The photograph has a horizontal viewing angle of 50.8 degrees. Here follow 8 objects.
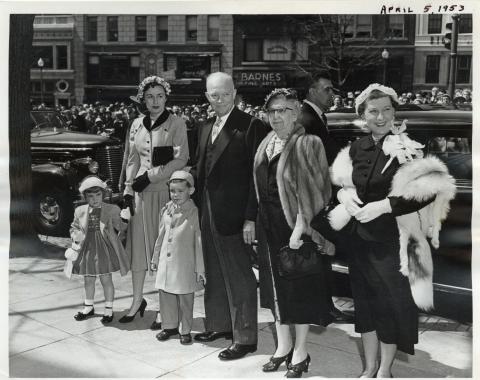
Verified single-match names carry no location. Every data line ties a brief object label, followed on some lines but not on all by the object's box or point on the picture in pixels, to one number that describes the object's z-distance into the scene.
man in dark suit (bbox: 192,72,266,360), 2.94
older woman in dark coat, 2.77
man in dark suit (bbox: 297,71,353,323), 2.95
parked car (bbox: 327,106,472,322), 2.96
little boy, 3.06
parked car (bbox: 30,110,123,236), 3.55
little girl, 3.29
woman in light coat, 3.20
